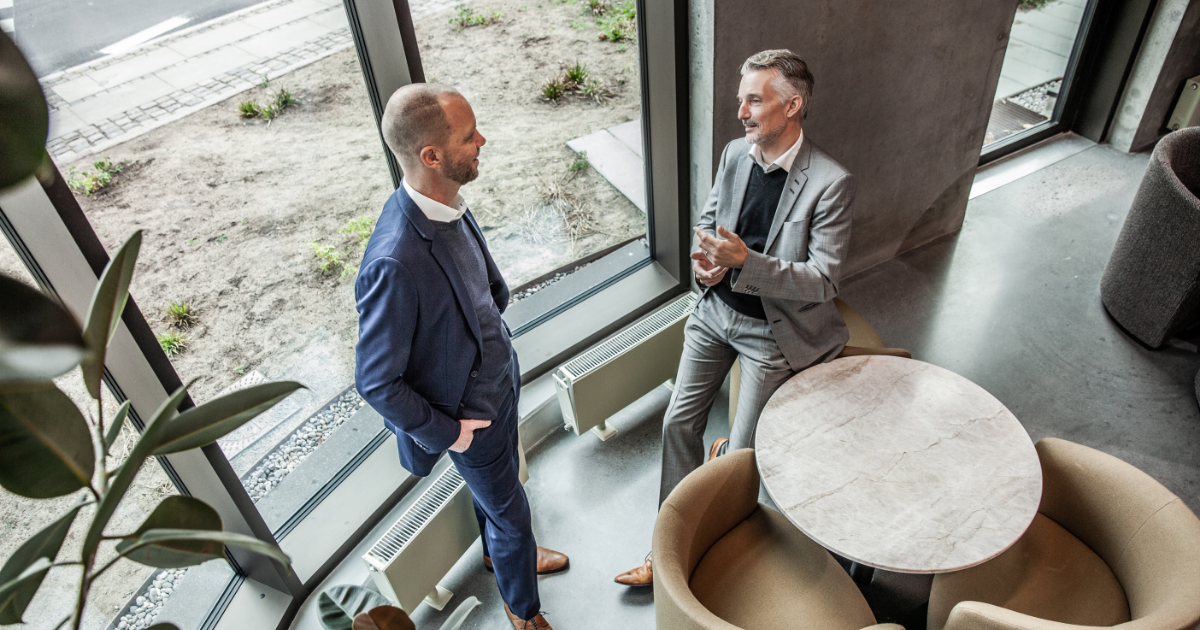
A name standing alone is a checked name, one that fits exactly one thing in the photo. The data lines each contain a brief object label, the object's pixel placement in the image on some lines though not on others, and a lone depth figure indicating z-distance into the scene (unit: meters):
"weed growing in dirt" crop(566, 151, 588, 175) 3.26
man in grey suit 2.23
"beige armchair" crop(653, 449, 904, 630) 2.01
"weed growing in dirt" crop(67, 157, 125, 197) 1.71
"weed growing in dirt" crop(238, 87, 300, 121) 2.09
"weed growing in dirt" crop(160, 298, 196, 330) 2.04
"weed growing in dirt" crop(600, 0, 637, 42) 2.96
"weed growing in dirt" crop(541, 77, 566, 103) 2.99
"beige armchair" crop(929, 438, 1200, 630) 1.82
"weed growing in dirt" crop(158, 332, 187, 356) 2.03
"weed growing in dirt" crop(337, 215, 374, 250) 2.47
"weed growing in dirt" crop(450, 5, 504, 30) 2.48
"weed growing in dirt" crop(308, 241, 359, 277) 2.43
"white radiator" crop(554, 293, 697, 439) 2.97
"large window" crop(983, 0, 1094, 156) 4.59
